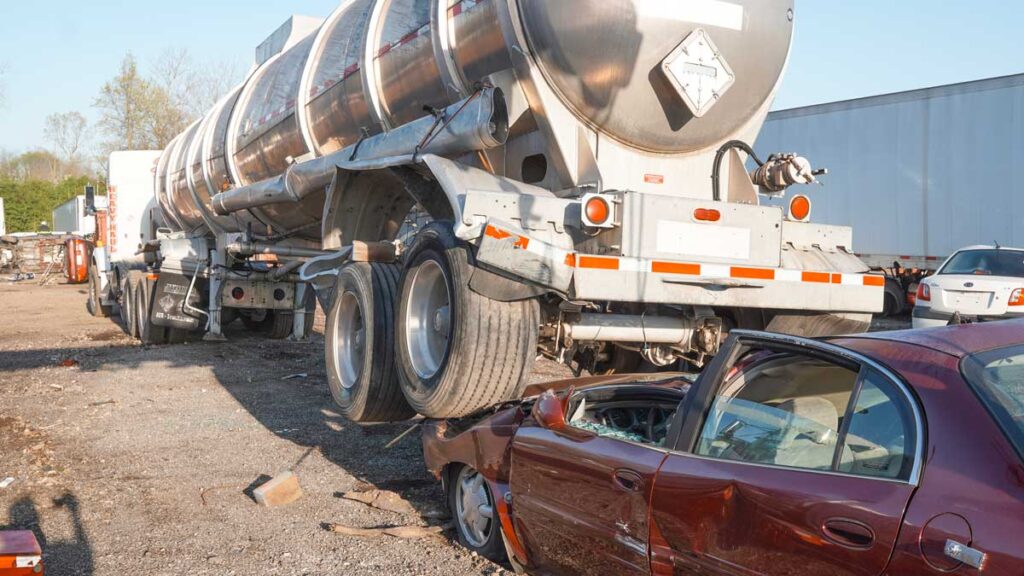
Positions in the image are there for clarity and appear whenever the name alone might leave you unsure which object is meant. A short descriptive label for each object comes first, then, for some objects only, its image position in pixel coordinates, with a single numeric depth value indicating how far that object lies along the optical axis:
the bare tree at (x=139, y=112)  51.97
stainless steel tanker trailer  5.23
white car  11.33
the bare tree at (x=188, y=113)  52.42
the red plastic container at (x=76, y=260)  31.00
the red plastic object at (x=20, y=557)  3.17
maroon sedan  2.40
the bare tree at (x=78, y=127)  76.88
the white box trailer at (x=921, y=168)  16.39
